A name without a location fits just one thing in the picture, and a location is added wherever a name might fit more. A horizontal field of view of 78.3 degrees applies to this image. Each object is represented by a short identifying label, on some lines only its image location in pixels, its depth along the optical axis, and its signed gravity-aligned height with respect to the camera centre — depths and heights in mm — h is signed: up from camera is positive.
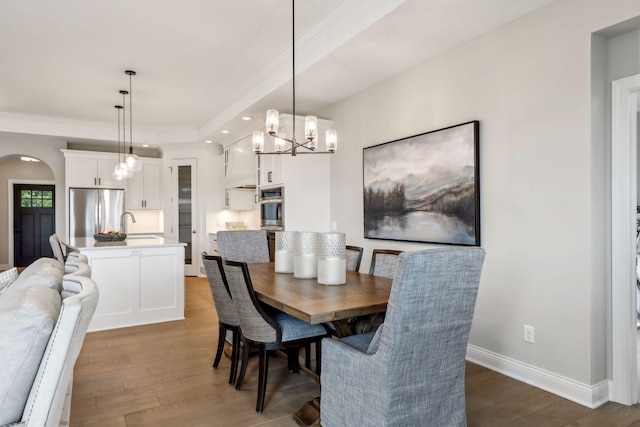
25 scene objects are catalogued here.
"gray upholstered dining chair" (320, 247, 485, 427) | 1629 -646
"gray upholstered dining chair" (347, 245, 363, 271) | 3174 -375
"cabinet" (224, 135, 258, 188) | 5871 +752
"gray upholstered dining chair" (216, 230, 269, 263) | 3482 -310
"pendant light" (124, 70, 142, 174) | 4855 +621
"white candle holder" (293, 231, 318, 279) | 2674 -302
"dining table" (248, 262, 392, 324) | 1850 -461
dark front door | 8516 -203
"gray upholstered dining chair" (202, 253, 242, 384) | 2740 -655
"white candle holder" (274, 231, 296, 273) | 2945 -304
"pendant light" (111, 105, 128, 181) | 5137 +546
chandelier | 2839 +599
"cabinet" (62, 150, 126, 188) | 6938 +782
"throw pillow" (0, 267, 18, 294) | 1981 -341
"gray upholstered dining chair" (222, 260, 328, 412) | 2324 -705
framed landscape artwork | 3131 +214
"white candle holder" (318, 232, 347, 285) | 2455 -295
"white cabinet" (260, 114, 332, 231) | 4828 +355
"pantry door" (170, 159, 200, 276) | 7352 +58
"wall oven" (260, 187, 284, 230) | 4898 +40
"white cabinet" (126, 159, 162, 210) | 7461 +478
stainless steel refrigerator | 6930 +43
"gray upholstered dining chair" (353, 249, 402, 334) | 2629 -454
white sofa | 1132 -425
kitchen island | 4085 -740
